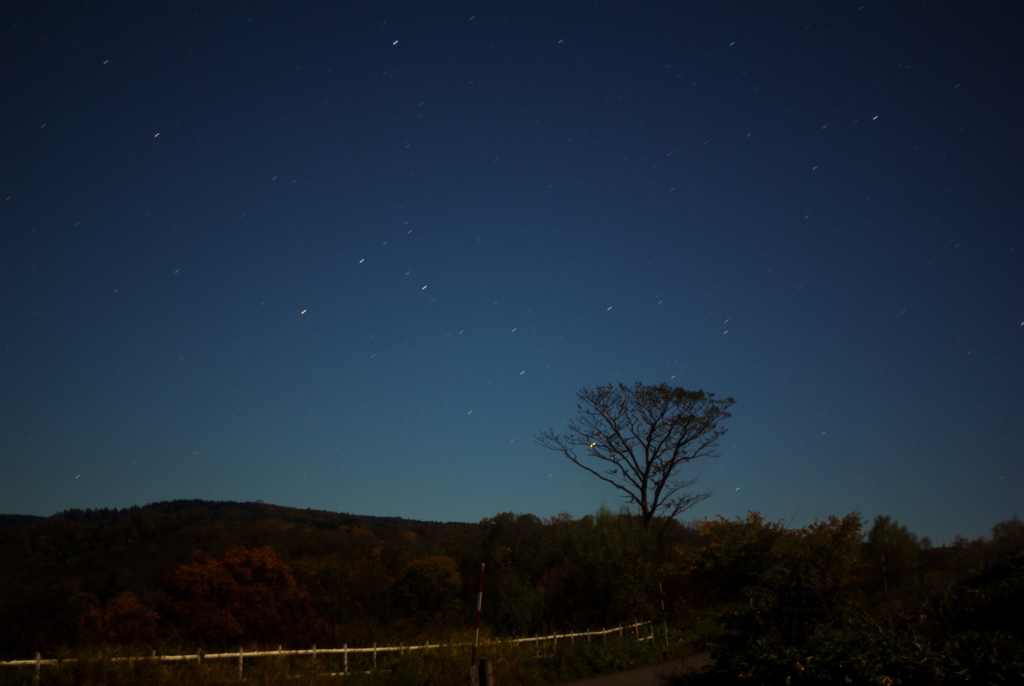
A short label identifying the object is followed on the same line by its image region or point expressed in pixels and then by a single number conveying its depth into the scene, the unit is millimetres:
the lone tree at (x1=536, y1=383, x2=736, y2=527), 31781
